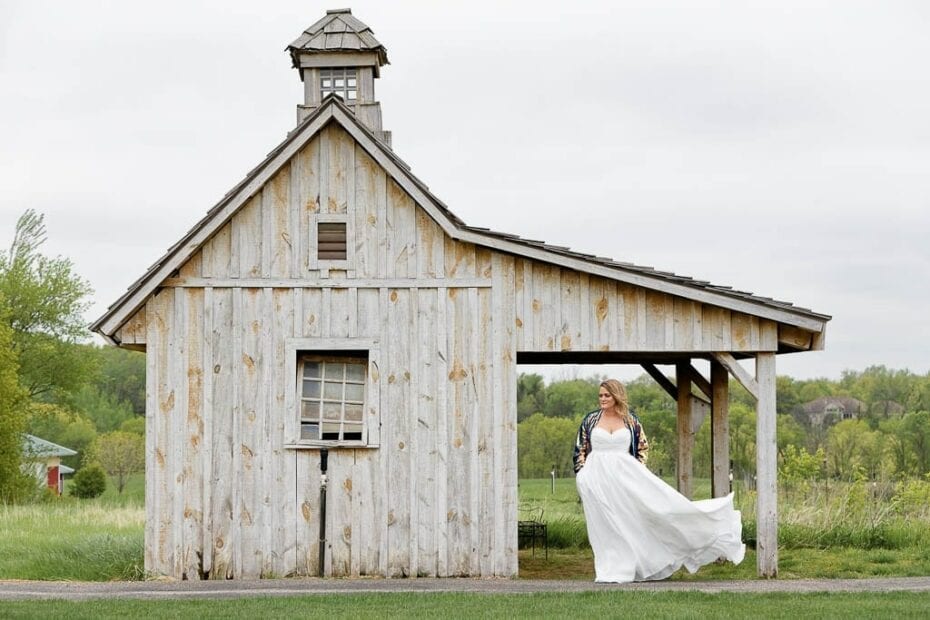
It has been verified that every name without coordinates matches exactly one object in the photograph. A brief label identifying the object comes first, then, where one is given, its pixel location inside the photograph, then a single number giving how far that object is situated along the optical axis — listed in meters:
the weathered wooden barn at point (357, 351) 14.54
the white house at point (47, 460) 48.31
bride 13.85
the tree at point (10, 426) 38.25
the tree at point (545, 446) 42.53
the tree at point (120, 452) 60.03
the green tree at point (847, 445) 32.67
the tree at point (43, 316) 48.91
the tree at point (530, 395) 53.00
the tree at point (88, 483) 49.38
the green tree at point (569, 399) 52.50
